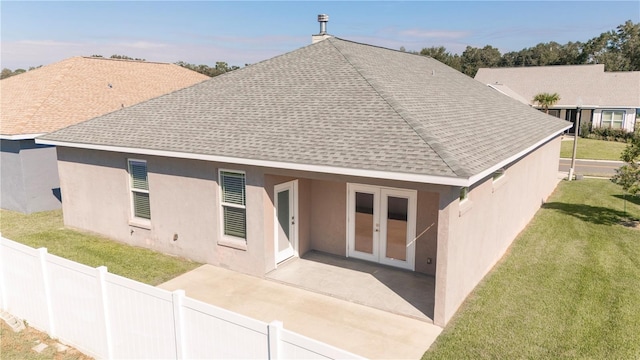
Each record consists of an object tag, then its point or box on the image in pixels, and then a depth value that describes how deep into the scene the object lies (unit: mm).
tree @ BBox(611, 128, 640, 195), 14062
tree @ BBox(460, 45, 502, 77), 90188
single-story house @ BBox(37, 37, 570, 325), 9062
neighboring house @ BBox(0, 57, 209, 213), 16828
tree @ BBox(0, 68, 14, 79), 86225
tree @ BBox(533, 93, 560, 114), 41750
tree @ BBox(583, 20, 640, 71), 74438
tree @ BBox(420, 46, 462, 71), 78938
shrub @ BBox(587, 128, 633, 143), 40500
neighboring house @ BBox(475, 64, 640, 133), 42750
